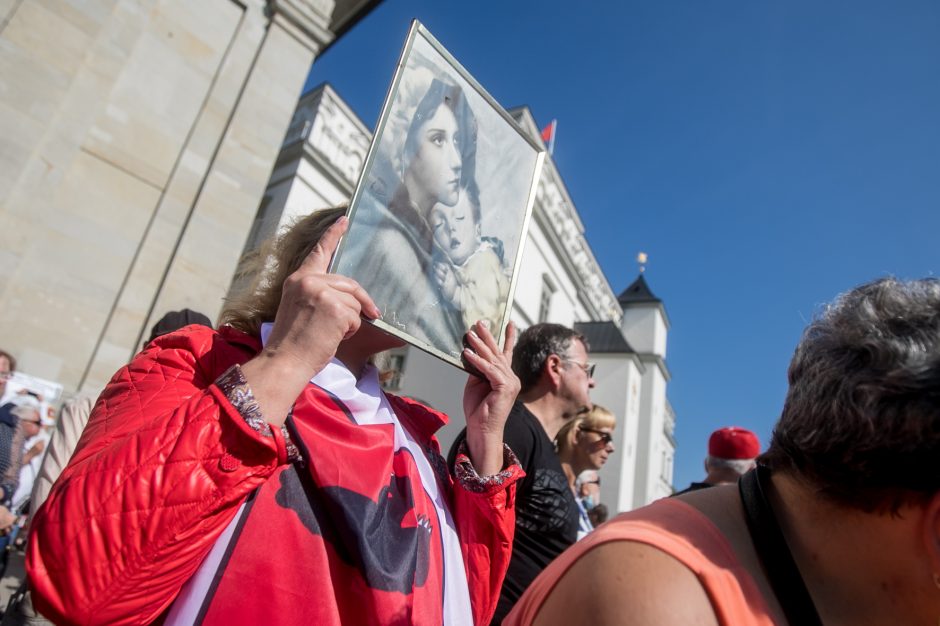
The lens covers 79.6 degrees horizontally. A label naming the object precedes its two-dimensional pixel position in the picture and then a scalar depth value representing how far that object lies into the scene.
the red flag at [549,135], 28.12
